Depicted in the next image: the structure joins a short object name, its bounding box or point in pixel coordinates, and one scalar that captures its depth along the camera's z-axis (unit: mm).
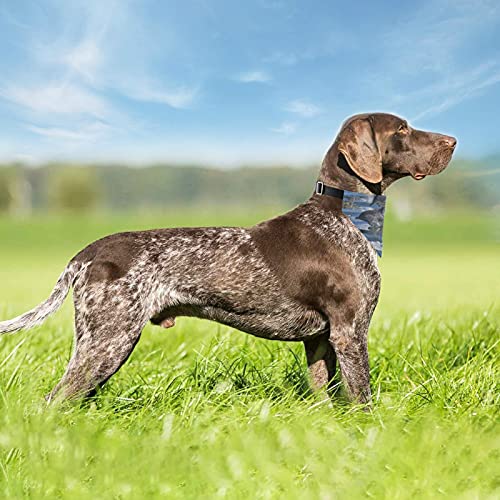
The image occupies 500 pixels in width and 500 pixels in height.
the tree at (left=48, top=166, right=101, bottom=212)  72625
